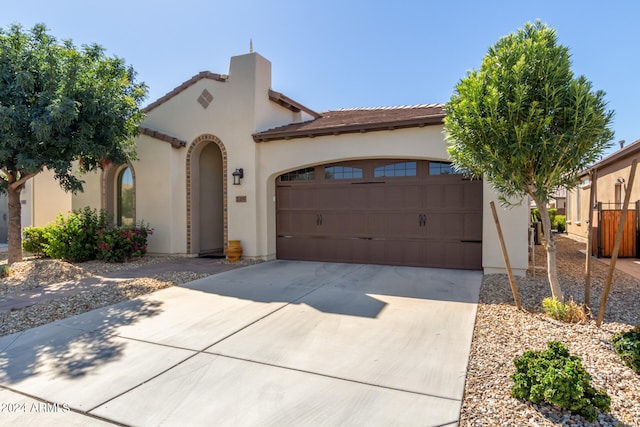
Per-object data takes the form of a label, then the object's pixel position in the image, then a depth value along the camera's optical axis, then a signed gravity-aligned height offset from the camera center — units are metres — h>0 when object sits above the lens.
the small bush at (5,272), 8.14 -1.38
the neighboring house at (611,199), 11.10 +0.33
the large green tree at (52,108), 7.61 +2.27
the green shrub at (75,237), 9.97 -0.74
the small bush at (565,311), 4.79 -1.37
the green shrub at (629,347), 3.35 -1.34
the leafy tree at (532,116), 4.49 +1.16
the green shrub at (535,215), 15.85 -0.33
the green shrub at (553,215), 23.40 -0.44
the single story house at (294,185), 8.71 +0.69
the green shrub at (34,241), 11.23 -0.95
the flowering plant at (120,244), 9.84 -0.93
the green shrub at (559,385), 2.64 -1.34
